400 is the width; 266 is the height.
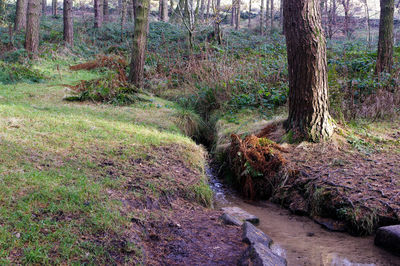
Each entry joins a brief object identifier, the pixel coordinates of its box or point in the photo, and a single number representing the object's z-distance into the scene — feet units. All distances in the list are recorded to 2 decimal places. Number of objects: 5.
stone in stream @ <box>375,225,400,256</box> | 10.73
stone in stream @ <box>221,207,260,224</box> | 13.39
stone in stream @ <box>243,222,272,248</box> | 10.84
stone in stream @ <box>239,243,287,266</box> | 8.77
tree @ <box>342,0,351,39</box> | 59.59
